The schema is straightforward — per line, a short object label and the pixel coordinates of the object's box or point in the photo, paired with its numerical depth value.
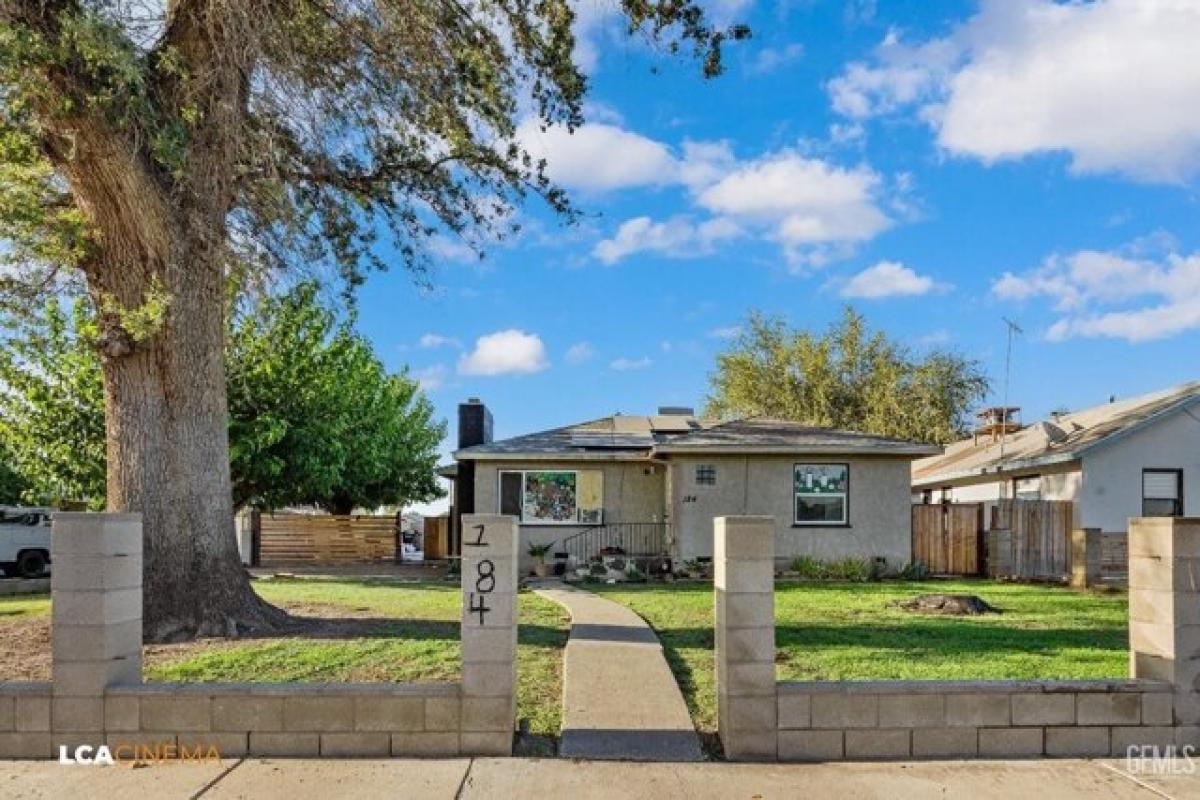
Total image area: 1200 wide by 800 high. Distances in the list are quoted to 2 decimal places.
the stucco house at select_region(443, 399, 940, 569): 19.47
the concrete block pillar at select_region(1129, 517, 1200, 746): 6.20
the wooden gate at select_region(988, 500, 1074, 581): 18.73
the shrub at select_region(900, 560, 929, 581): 19.16
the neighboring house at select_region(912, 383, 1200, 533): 19.61
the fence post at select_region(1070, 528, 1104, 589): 16.78
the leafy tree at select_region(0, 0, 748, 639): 9.30
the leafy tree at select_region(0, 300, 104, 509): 20.94
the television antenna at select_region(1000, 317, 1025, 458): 27.87
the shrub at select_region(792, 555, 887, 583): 18.86
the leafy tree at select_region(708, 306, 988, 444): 38.38
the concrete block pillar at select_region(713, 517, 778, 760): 6.02
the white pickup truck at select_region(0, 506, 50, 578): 22.34
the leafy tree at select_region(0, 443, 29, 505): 29.60
